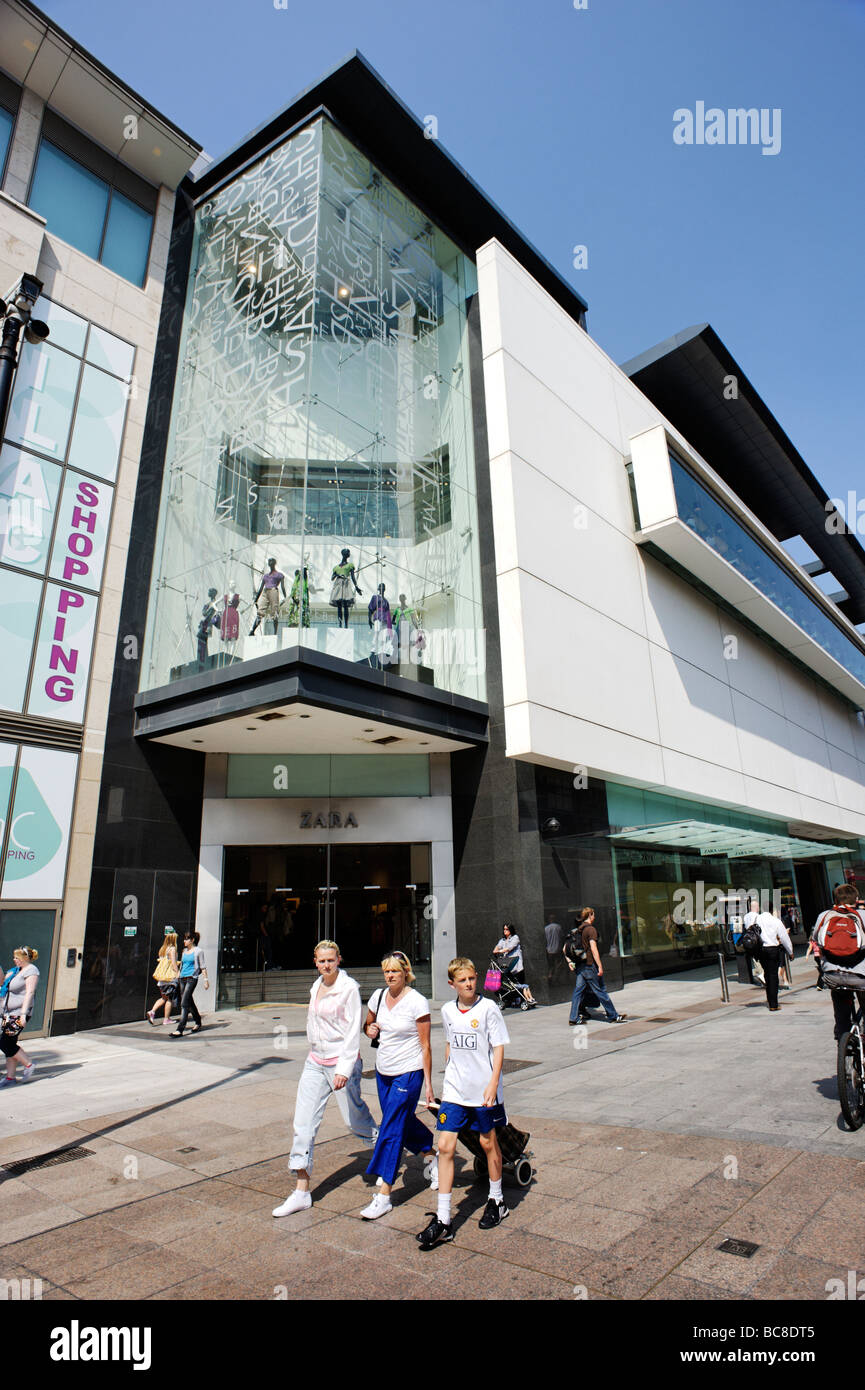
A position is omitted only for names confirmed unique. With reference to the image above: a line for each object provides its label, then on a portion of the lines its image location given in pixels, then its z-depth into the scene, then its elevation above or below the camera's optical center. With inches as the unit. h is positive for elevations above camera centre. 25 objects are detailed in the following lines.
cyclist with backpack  248.7 -12.4
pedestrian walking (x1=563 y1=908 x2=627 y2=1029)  494.3 -27.0
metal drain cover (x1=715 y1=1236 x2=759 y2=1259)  154.0 -66.9
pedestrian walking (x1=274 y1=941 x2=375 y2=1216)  198.3 -36.9
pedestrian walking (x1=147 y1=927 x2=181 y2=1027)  548.7 -29.5
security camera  285.1 +226.9
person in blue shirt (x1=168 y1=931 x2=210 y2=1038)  518.9 -28.7
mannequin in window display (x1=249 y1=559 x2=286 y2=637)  573.0 +254.3
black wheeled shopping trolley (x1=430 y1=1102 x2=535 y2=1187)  198.8 -61.1
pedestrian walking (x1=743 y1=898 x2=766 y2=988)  566.2 -5.9
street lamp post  276.2 +222.6
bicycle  227.9 -48.5
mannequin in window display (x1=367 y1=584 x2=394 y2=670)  608.7 +241.2
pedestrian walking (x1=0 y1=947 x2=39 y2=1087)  372.5 -34.3
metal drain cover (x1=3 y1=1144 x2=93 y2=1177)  238.2 -72.4
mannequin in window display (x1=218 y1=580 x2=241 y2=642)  598.5 +245.6
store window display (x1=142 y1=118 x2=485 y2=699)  607.2 +438.0
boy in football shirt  180.4 -36.9
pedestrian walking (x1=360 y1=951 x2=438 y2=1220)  196.2 -35.5
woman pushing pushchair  595.8 -31.9
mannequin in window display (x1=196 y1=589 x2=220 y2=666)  617.4 +249.4
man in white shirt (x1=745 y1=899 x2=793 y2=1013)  514.6 -19.0
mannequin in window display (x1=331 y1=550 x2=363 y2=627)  596.1 +271.0
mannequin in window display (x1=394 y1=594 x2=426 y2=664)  642.8 +252.9
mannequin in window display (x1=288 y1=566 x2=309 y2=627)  555.4 +236.9
